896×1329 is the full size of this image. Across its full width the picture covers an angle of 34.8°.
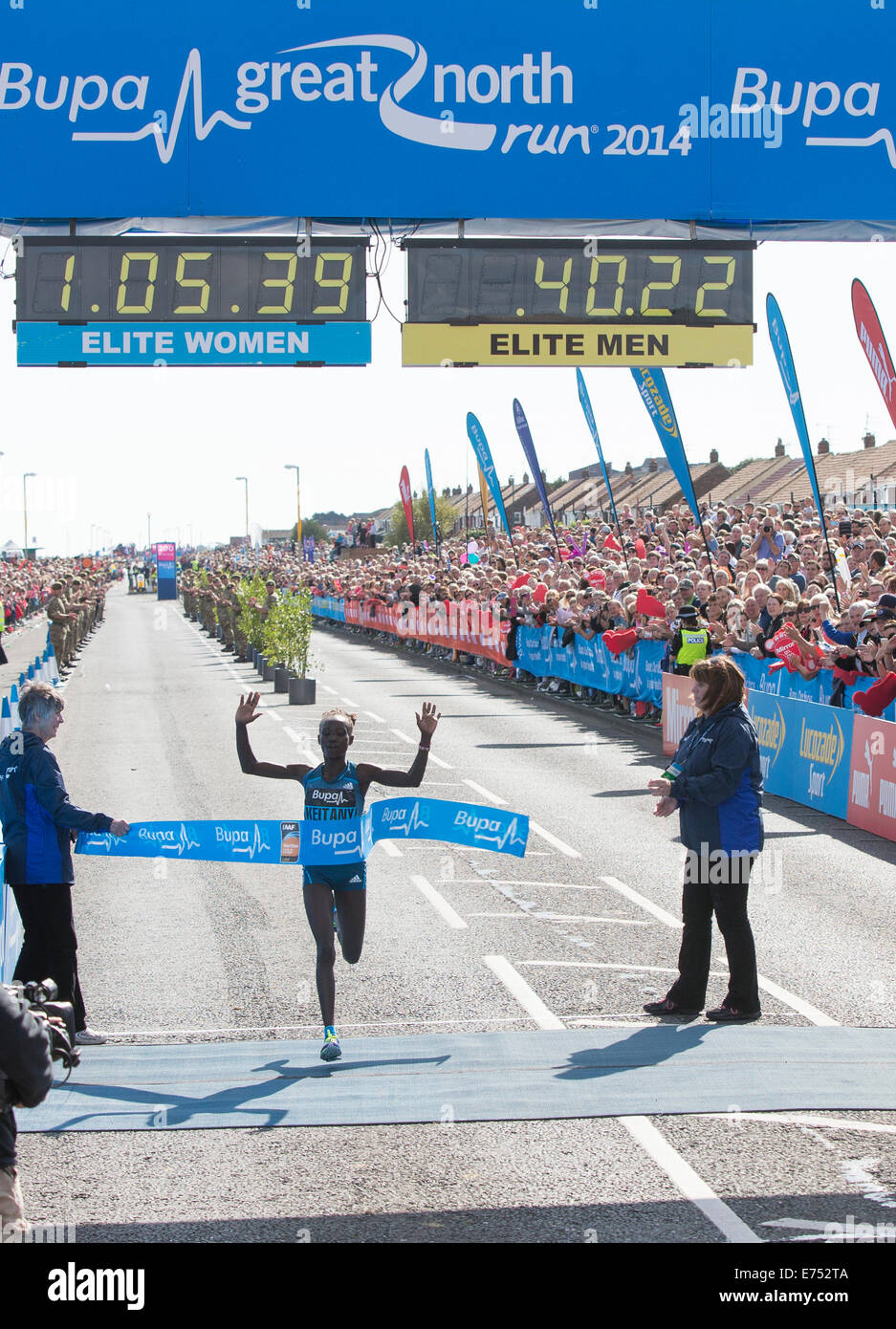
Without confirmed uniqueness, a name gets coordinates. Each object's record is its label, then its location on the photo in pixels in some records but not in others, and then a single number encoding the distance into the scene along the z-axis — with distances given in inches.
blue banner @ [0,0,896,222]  362.3
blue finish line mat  279.3
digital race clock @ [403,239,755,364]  388.8
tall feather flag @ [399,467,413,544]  2180.1
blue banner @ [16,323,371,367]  381.4
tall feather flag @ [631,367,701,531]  885.8
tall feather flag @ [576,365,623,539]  1294.3
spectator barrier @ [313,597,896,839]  572.4
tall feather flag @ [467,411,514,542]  1561.3
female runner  308.2
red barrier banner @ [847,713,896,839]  559.2
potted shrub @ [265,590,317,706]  1149.7
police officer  742.5
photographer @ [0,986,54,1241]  193.2
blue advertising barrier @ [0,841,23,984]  357.4
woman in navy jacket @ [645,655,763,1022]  331.9
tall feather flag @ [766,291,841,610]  732.0
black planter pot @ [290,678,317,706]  1146.0
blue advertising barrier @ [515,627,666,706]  908.0
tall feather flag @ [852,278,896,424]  663.8
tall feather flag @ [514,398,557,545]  1296.9
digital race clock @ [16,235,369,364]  380.5
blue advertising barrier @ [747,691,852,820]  607.5
